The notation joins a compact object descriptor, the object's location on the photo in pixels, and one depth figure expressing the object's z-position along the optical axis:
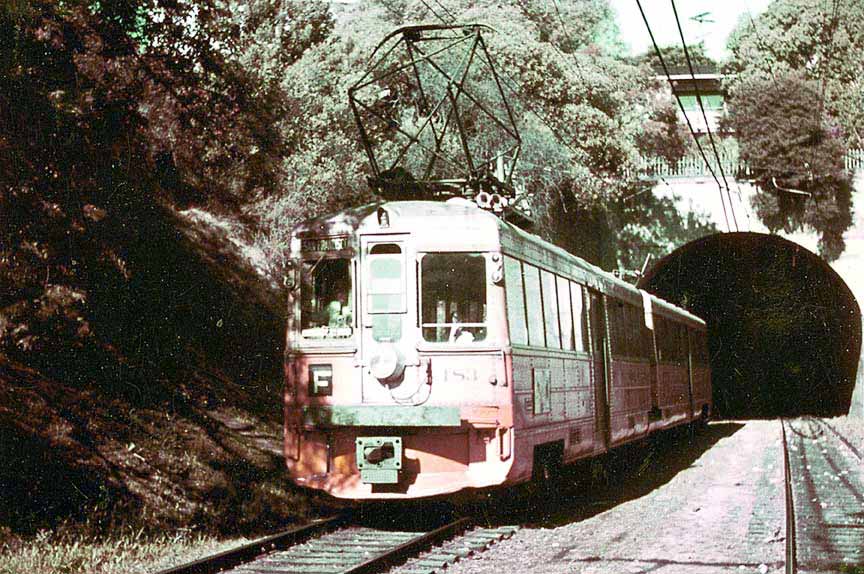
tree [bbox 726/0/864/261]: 33.25
